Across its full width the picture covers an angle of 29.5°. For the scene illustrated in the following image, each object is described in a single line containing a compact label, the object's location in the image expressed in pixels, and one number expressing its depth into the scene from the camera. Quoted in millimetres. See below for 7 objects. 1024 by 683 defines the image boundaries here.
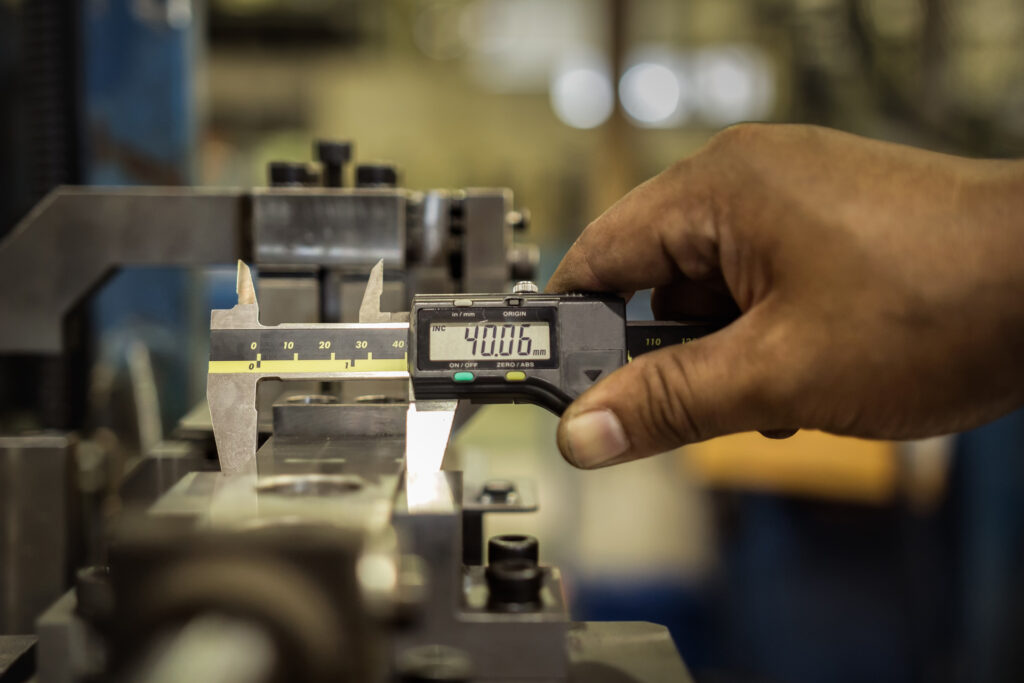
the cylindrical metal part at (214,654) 443
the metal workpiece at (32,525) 557
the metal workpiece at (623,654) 491
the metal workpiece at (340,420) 545
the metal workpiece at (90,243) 588
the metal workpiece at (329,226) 579
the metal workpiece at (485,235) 595
